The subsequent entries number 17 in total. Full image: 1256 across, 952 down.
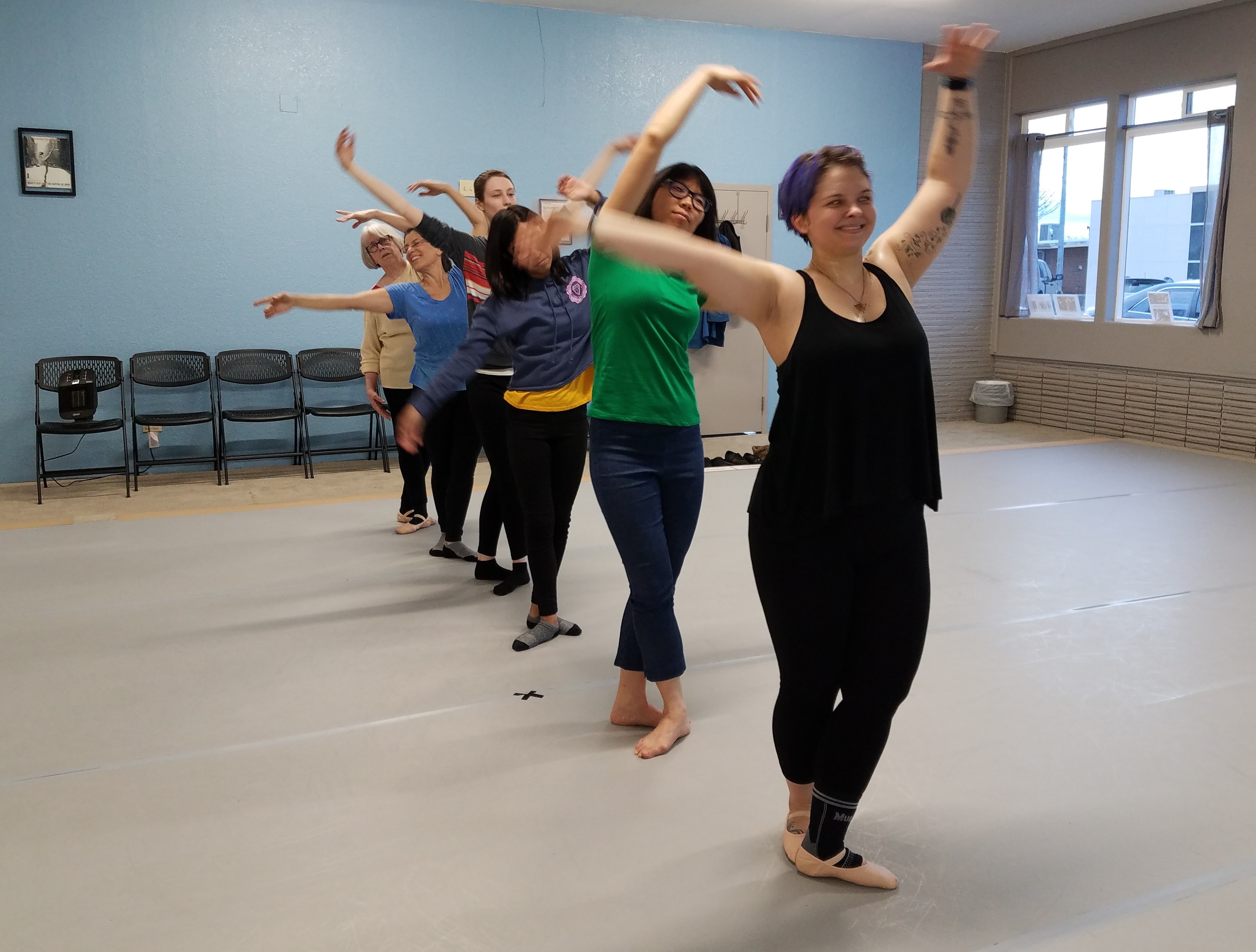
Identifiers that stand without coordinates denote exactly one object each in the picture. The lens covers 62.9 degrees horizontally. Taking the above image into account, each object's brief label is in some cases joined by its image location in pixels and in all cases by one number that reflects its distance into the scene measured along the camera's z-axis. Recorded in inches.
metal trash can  361.1
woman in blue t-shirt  164.2
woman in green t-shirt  98.3
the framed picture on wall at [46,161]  249.6
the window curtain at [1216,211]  286.5
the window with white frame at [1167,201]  303.1
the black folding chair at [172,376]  255.8
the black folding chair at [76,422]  243.1
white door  319.9
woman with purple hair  69.1
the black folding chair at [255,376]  261.4
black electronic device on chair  242.8
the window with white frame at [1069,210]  335.3
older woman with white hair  188.7
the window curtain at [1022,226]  350.6
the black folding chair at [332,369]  276.5
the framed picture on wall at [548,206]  299.6
